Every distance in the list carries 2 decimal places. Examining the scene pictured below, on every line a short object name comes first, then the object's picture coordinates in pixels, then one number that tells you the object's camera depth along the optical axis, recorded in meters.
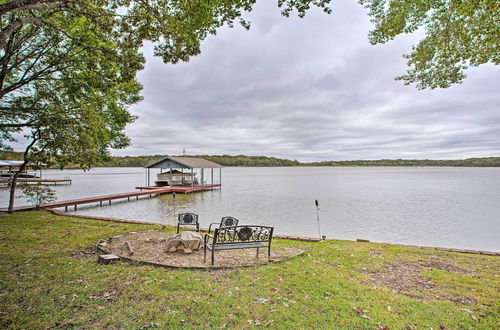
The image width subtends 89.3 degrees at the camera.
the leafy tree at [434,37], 6.45
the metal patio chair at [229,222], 6.97
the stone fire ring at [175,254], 5.38
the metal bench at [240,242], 5.33
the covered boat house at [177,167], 30.08
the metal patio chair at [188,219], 8.45
